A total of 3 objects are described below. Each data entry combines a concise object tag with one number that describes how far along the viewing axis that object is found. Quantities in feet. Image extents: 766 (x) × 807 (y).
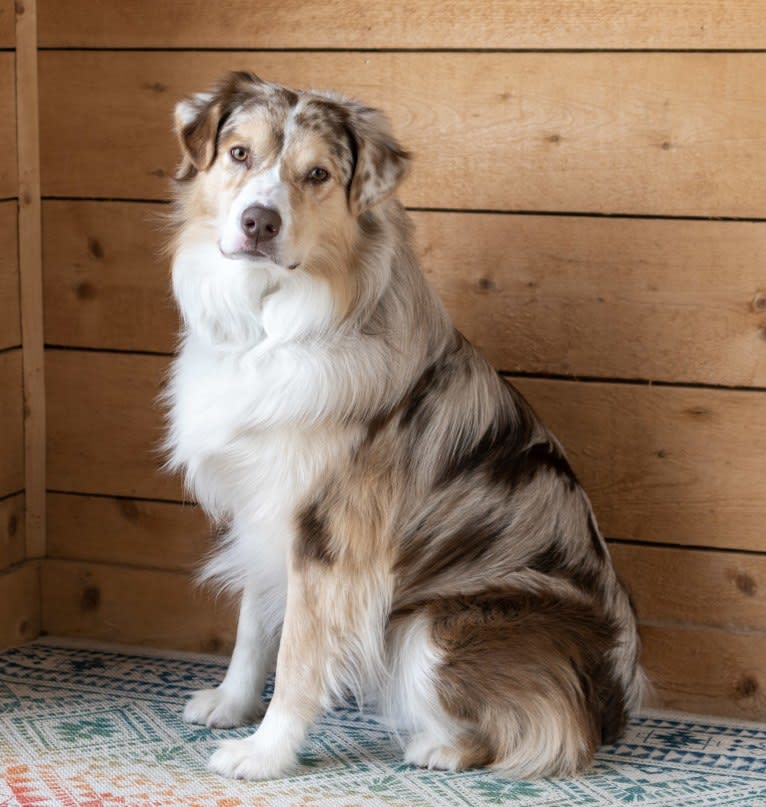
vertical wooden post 9.50
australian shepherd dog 7.54
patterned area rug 7.54
